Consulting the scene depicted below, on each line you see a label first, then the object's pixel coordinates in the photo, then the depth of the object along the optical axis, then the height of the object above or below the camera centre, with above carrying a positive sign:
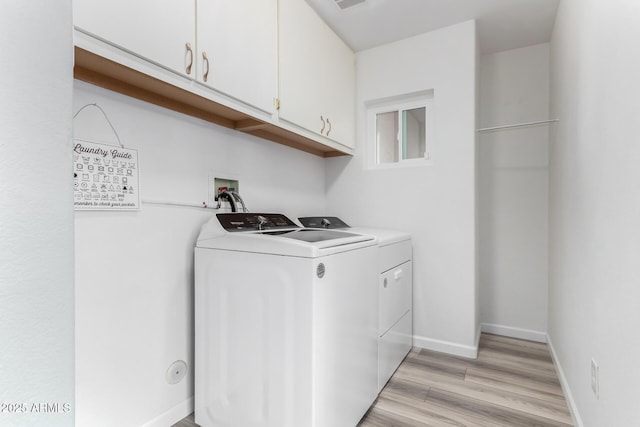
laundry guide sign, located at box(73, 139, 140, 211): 1.20 +0.15
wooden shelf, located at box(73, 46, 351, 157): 1.14 +0.54
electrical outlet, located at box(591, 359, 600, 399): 1.22 -0.67
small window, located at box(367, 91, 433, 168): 2.51 +0.70
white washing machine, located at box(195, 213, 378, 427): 1.22 -0.50
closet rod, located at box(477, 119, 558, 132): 2.11 +0.63
